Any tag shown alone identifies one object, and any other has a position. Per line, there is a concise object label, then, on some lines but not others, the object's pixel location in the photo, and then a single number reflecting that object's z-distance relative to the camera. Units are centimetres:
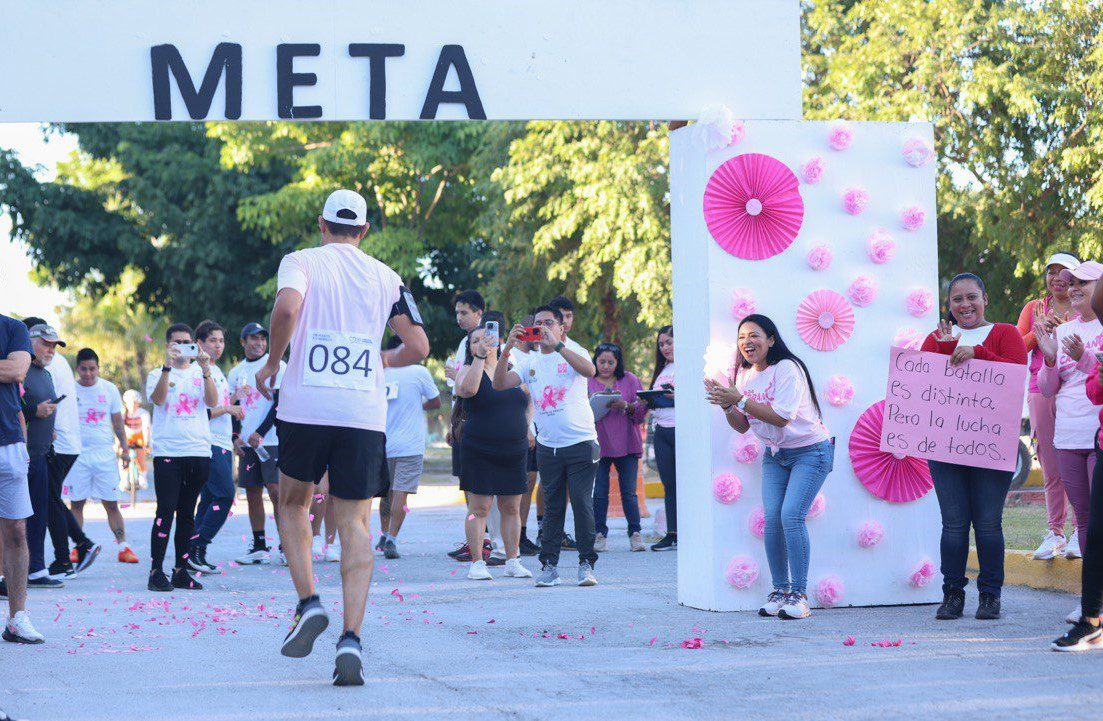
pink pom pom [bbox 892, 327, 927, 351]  1678
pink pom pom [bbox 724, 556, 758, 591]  1612
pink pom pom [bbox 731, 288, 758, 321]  1625
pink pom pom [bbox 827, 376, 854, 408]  1652
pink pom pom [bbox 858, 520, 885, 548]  1652
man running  1199
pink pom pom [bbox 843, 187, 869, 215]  1666
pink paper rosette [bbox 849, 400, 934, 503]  1662
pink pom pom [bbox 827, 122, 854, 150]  1667
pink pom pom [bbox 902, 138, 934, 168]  1691
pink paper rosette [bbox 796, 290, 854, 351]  1648
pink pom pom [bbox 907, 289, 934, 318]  1686
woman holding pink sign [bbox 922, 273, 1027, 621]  1516
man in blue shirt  1416
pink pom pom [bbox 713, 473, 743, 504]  1617
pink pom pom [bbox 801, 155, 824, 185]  1655
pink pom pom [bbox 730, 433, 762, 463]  1630
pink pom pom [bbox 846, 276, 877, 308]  1659
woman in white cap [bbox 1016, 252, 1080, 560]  1670
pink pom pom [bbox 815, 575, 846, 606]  1633
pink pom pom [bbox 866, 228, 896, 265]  1670
